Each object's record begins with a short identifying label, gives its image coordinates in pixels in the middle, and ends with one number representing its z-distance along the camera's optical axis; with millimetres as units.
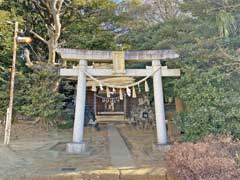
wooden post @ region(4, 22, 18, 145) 7921
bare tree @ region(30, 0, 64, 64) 10416
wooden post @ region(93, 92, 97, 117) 15703
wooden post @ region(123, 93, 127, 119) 15707
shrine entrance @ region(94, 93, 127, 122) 15273
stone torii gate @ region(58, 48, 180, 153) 7156
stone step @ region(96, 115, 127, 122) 15070
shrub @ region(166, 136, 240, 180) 2885
